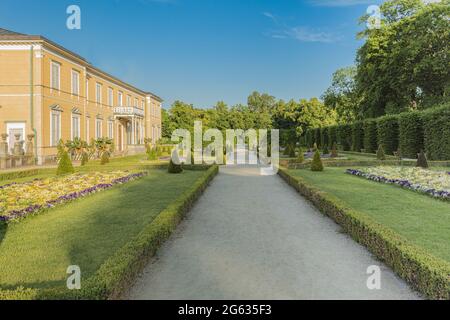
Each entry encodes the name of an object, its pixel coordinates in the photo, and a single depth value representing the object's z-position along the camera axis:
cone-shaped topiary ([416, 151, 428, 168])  15.36
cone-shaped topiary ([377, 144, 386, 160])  19.67
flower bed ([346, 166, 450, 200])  8.75
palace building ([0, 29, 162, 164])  20.81
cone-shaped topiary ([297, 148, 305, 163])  18.06
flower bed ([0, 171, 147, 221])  6.89
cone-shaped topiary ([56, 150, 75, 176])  14.34
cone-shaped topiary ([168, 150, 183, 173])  15.12
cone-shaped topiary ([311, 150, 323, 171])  15.49
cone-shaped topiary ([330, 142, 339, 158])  24.33
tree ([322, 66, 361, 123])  41.69
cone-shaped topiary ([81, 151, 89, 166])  18.82
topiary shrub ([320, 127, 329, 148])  39.73
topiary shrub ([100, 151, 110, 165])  18.79
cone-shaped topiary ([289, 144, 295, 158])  25.08
